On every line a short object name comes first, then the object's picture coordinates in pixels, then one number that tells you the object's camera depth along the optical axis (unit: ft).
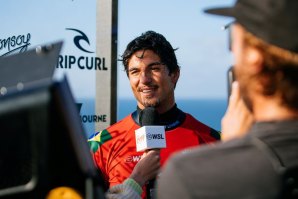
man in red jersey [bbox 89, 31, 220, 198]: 11.11
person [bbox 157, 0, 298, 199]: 3.63
